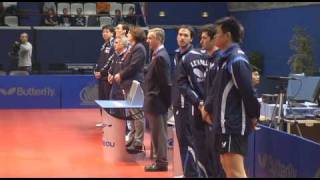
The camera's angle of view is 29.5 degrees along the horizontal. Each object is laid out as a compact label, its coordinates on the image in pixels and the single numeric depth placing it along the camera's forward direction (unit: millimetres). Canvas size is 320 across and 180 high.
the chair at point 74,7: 23828
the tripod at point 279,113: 7611
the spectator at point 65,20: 22734
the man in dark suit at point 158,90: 7669
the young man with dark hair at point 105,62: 11203
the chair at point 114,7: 23752
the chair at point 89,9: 23875
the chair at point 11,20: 22531
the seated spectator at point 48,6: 23209
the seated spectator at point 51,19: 22547
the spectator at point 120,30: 10055
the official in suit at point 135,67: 9078
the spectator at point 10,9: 22484
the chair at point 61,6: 23600
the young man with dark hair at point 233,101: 5203
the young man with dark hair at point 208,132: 6184
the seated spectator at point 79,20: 22844
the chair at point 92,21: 22922
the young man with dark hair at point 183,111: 6668
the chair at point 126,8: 23925
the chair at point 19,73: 16578
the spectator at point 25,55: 18531
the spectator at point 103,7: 23730
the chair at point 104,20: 22859
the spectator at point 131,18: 22781
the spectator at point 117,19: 22203
